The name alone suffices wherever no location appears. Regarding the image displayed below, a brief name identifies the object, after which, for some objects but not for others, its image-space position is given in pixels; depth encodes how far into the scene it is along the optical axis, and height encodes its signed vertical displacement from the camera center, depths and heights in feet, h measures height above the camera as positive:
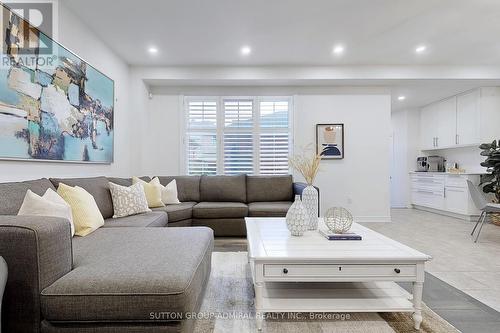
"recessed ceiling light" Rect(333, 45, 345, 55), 12.41 +5.45
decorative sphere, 6.75 -1.36
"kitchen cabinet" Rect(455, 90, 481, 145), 16.99 +3.14
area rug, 5.25 -3.13
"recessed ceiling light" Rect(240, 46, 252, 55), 12.52 +5.40
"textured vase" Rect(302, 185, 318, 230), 7.39 -1.05
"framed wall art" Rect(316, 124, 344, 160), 15.90 +1.53
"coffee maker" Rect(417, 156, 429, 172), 21.33 +0.24
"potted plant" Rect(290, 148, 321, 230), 7.24 -0.86
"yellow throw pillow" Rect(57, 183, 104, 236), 6.88 -1.17
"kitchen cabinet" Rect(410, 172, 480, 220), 16.61 -1.80
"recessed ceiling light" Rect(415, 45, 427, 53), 12.21 +5.41
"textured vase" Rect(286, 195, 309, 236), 6.63 -1.31
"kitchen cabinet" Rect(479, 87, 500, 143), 16.58 +3.43
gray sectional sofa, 3.76 -1.69
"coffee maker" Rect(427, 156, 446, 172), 20.70 +0.31
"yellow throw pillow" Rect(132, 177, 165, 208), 11.39 -1.17
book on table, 6.35 -1.63
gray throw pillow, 9.45 -1.27
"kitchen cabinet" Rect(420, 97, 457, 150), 18.95 +3.17
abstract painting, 6.93 +1.96
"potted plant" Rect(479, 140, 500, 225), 14.71 -0.14
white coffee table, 5.21 -2.06
